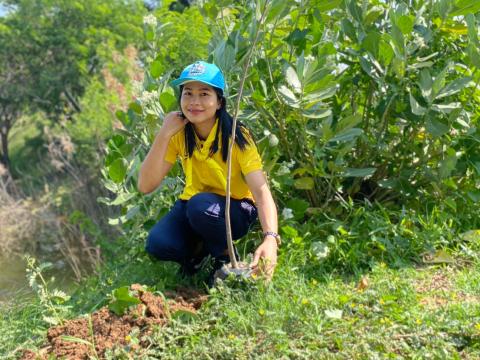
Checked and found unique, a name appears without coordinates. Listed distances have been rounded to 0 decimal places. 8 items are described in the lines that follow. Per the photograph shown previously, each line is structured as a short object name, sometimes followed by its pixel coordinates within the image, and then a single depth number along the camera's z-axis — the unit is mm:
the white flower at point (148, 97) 3129
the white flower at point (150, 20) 3690
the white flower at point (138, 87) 3637
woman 2592
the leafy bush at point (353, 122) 2967
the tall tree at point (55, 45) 13531
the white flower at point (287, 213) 3100
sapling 2344
